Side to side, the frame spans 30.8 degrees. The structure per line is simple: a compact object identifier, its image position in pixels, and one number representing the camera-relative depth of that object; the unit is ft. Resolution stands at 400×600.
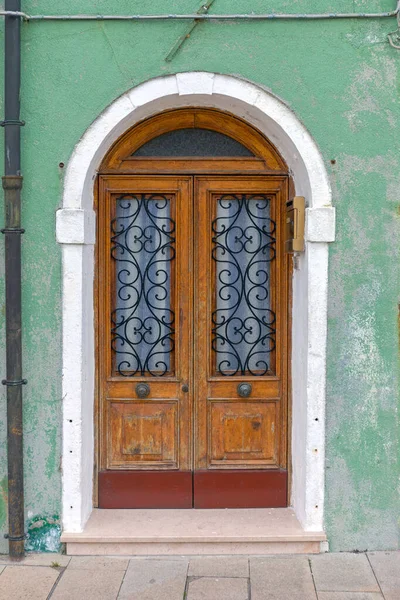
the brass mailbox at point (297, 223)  16.63
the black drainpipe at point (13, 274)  15.99
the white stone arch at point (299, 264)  16.31
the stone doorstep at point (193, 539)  16.56
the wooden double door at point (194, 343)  17.92
